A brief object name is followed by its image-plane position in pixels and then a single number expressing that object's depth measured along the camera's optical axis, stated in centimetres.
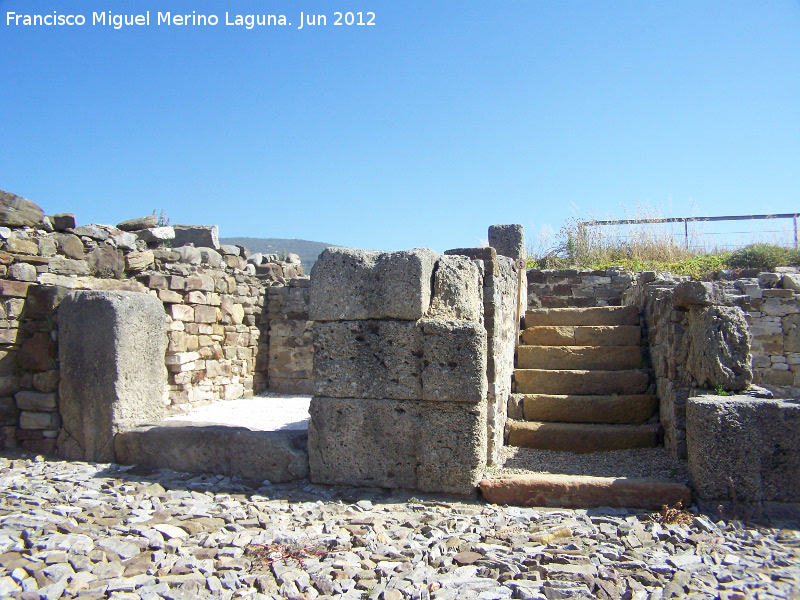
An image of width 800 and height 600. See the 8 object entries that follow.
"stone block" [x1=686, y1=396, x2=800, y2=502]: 363
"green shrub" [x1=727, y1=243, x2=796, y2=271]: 1090
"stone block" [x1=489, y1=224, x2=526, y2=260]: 877
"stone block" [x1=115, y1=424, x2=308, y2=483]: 441
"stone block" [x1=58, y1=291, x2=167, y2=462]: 492
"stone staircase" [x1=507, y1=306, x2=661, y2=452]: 536
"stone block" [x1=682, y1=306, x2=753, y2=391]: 410
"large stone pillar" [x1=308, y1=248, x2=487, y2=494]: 399
